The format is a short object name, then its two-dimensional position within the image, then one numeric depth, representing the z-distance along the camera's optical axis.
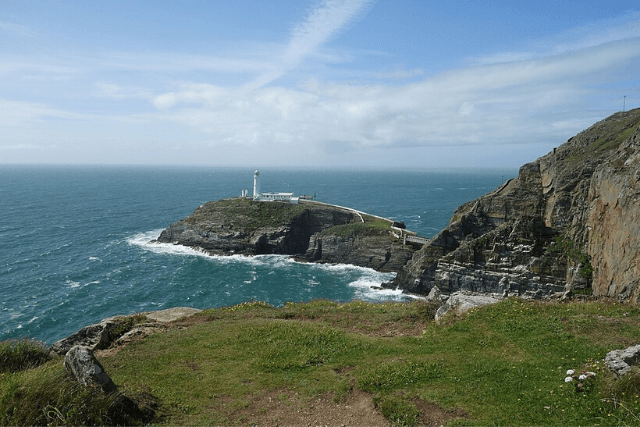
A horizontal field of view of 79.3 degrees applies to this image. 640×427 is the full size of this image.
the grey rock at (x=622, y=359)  11.08
